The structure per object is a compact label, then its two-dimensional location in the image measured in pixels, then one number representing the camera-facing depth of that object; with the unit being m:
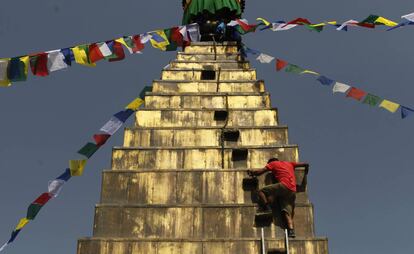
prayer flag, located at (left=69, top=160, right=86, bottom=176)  15.73
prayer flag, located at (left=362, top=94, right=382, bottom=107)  16.83
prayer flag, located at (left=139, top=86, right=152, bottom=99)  18.84
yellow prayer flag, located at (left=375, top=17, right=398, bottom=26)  16.35
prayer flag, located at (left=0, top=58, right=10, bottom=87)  14.14
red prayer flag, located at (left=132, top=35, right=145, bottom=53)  17.72
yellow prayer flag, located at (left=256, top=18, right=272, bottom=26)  19.70
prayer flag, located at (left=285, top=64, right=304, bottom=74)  19.09
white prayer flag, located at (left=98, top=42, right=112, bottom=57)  16.52
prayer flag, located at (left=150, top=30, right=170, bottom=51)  18.89
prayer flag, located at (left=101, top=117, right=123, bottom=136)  17.06
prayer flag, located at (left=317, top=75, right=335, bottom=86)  18.06
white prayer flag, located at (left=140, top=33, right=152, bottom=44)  18.16
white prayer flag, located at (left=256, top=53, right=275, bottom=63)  20.55
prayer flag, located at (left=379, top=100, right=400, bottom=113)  16.33
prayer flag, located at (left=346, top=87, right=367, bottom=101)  17.20
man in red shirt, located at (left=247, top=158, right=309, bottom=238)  12.57
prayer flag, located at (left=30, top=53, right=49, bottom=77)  14.90
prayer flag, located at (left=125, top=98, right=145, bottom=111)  18.25
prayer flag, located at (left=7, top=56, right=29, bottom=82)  14.30
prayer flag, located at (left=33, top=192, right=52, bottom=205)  15.12
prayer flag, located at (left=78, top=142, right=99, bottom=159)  16.07
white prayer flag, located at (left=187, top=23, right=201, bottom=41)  19.88
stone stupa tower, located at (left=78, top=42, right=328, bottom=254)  12.13
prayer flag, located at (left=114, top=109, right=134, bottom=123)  17.59
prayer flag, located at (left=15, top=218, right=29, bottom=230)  15.31
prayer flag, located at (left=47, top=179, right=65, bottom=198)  15.35
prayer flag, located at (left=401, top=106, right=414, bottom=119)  16.11
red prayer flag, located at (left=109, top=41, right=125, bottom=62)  16.92
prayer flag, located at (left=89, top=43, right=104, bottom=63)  16.20
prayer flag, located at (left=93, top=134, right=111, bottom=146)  16.64
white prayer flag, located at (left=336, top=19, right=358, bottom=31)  17.53
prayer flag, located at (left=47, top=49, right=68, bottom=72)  15.28
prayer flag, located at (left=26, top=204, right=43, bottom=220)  15.14
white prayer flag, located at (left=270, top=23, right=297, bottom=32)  19.00
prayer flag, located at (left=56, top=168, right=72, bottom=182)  15.52
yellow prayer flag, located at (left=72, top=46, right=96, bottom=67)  15.87
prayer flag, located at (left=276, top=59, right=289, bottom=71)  19.61
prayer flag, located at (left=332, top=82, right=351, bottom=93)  17.64
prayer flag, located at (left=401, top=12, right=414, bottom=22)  15.21
